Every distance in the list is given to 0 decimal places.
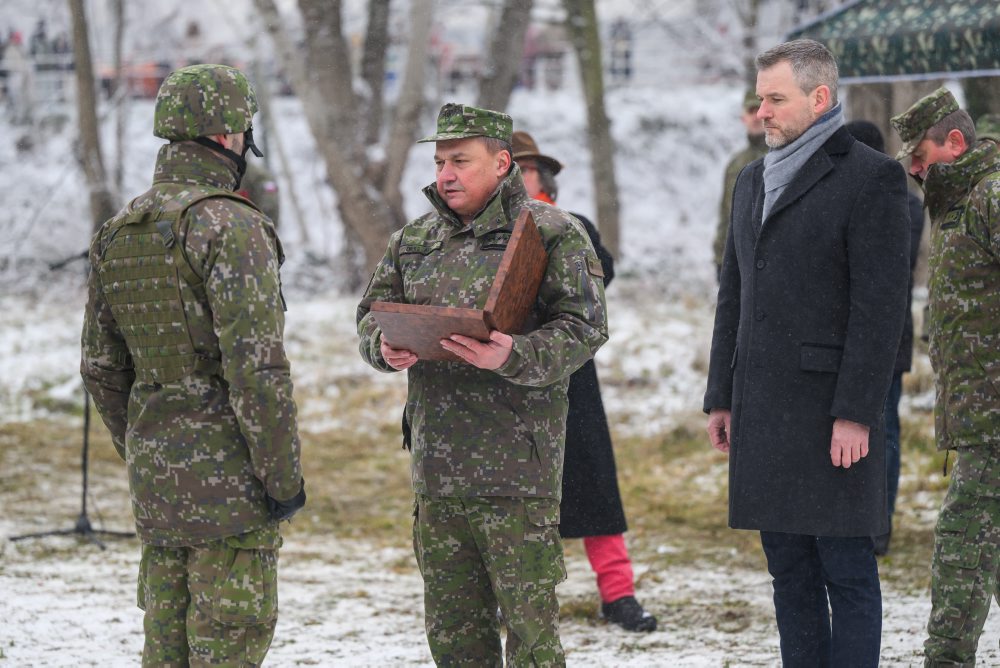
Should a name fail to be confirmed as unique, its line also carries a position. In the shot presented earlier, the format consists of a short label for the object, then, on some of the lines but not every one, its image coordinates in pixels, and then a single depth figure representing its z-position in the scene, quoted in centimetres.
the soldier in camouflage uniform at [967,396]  747
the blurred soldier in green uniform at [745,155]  1280
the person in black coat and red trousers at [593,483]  953
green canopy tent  1144
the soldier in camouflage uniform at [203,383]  603
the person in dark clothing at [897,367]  1033
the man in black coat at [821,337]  654
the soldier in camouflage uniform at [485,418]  672
